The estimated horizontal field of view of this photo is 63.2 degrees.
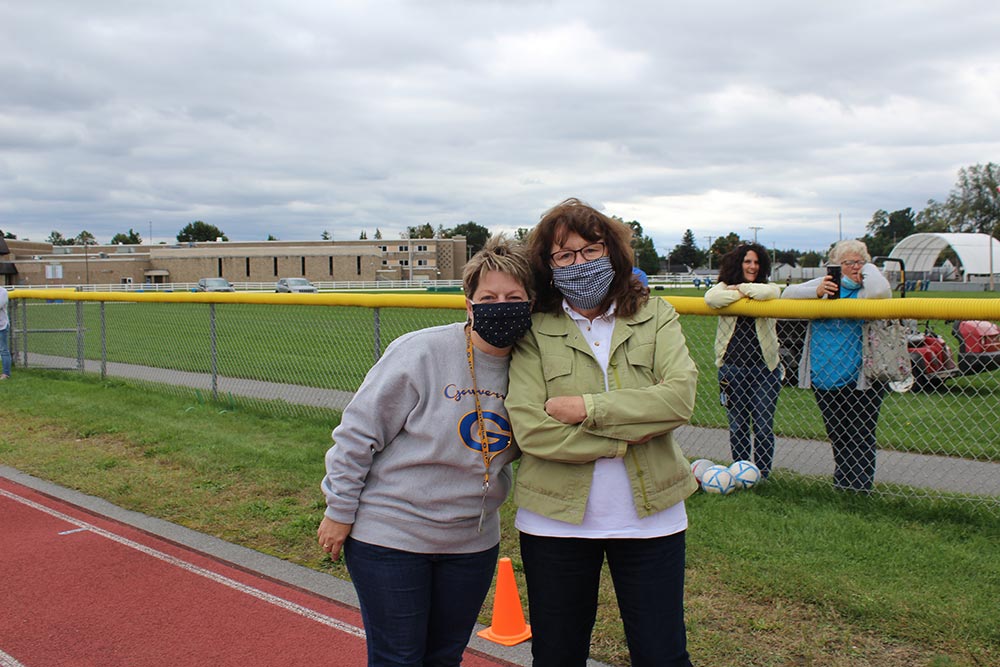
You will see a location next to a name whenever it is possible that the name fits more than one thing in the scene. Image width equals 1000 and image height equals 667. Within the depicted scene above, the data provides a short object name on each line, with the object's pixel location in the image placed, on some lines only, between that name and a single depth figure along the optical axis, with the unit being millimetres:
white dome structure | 54281
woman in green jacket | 2414
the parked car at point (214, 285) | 58791
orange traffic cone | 3900
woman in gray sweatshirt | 2480
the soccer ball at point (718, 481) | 5770
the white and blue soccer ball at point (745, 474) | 5855
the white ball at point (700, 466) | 5959
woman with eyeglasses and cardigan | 5469
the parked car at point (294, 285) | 59206
